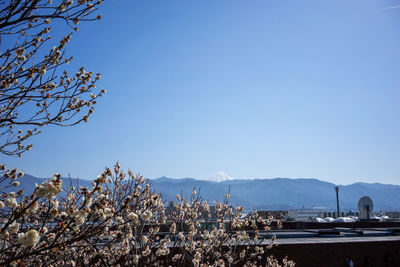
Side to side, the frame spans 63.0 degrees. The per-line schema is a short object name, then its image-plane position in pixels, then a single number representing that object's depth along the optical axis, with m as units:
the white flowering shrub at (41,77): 5.61
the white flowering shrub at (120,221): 2.81
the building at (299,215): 53.74
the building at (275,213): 40.37
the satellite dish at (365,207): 42.16
